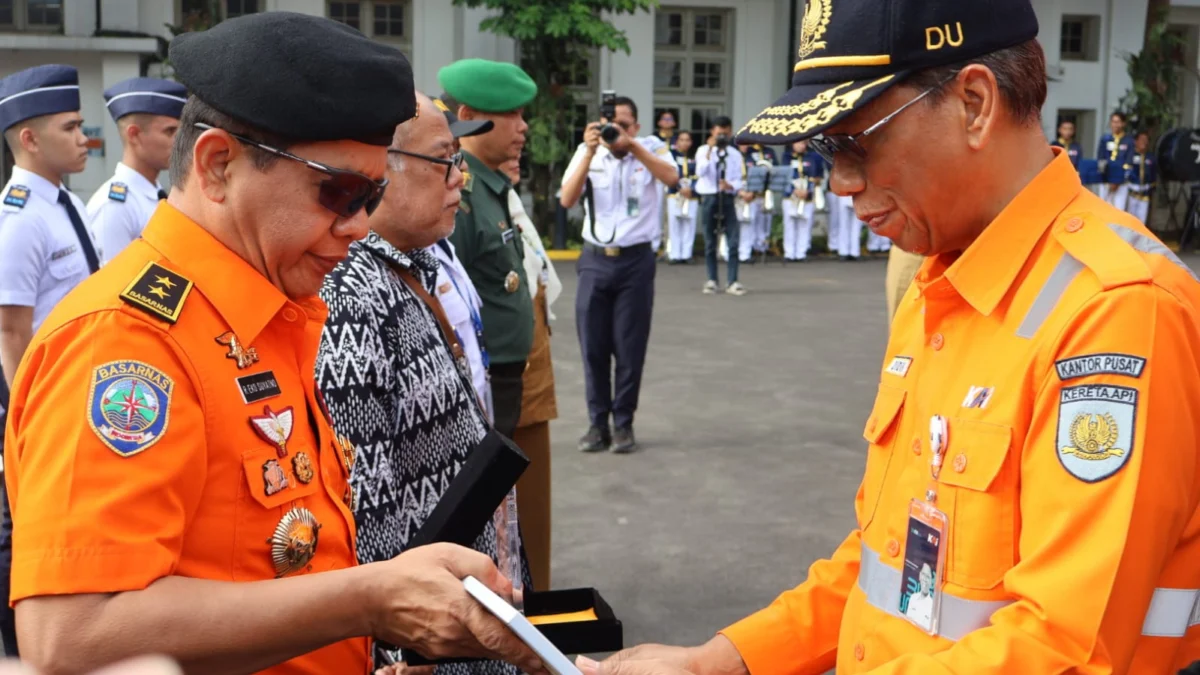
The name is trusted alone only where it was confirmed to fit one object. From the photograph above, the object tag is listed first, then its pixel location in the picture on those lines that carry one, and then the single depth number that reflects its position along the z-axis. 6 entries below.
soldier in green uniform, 4.68
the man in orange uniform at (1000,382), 1.53
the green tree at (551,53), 20.58
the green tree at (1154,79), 23.73
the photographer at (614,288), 7.88
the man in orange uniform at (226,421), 1.60
